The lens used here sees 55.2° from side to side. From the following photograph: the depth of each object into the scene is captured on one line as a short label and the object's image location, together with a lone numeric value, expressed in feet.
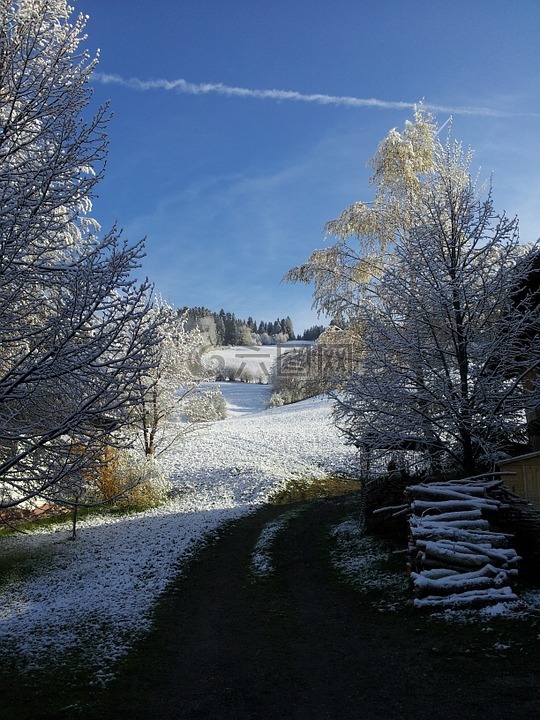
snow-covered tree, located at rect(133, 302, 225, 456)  79.61
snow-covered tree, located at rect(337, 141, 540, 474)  37.24
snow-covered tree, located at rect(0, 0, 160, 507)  21.97
